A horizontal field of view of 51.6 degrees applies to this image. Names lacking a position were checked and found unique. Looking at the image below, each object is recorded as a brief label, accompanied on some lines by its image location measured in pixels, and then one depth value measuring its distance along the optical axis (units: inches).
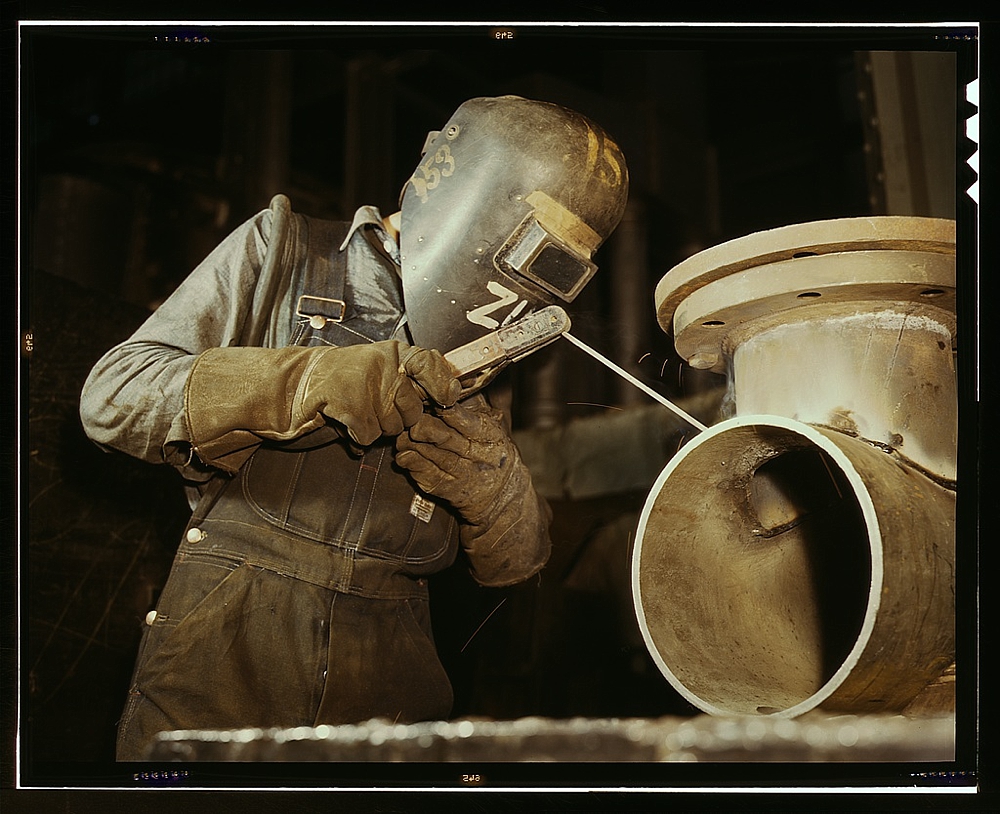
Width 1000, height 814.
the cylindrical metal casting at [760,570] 54.9
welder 57.6
